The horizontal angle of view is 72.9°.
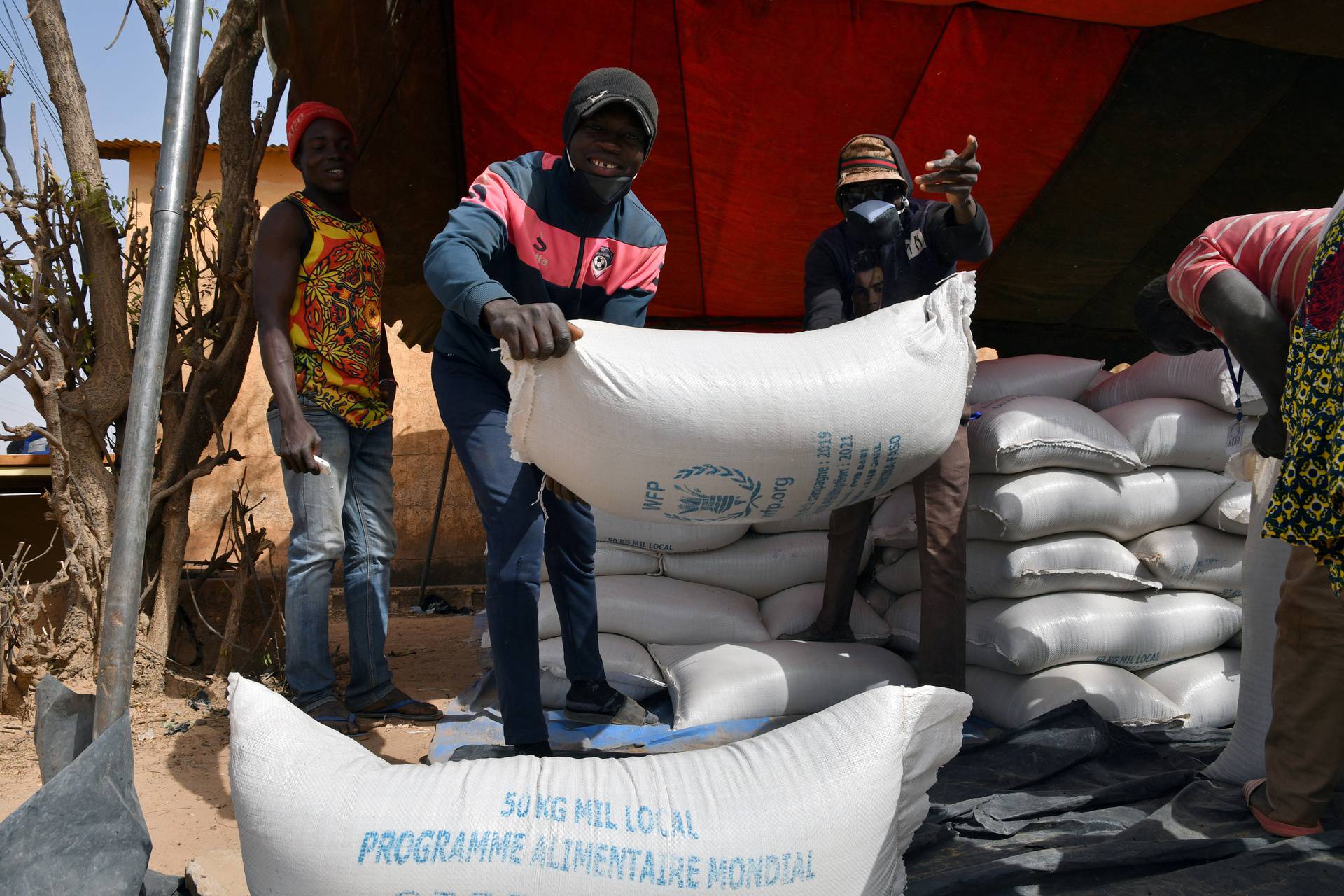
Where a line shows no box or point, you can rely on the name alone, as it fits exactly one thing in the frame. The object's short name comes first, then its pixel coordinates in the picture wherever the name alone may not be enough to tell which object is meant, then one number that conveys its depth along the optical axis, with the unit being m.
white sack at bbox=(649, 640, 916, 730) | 2.23
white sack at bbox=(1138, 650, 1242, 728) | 2.38
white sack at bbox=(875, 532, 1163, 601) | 2.50
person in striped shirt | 1.43
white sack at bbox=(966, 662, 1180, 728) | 2.25
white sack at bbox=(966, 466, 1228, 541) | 2.51
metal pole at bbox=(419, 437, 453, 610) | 4.56
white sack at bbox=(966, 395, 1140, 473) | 2.52
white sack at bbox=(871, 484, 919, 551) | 2.67
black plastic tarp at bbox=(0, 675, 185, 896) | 1.05
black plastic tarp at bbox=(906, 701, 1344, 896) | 1.35
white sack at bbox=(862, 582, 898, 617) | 2.82
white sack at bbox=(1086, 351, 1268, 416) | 2.75
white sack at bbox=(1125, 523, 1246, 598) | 2.62
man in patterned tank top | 2.27
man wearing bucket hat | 2.27
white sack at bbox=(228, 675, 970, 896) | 1.09
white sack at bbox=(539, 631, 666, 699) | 2.43
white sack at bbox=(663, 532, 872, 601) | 2.89
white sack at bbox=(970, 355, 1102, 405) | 2.91
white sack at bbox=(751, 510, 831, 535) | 2.91
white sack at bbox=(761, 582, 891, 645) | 2.67
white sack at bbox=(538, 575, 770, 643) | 2.69
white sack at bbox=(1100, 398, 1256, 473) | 2.71
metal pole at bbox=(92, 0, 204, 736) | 1.36
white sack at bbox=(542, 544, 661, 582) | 2.94
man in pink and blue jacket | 1.76
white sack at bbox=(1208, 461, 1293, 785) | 1.69
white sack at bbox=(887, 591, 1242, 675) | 2.36
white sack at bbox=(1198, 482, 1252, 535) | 2.63
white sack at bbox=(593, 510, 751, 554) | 2.84
